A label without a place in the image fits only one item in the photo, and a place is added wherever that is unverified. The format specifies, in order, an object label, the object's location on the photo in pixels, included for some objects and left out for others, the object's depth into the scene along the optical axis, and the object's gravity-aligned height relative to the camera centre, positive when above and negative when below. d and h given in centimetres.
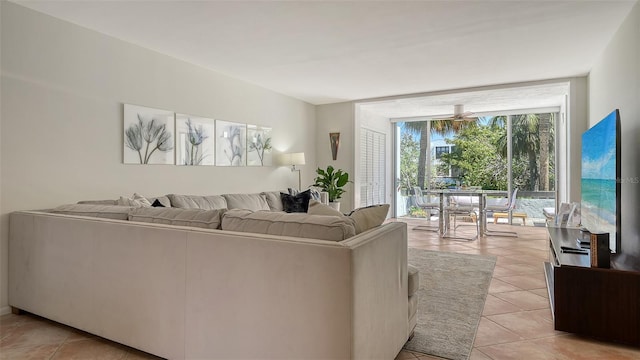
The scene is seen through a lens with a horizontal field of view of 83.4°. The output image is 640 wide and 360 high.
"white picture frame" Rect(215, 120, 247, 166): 479 +51
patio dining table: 609 -44
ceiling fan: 636 +119
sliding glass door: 719 +51
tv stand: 219 -75
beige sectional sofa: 147 -51
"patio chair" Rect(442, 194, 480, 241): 603 -47
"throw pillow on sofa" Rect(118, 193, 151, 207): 296 -19
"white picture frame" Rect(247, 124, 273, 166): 535 +53
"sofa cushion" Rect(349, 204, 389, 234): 183 -19
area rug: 222 -99
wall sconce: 684 +72
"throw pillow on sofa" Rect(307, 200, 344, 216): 192 -16
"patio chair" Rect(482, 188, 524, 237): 624 -47
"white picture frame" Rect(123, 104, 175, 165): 364 +47
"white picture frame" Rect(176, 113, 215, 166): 423 +49
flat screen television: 251 +2
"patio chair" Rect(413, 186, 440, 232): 671 -45
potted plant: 632 -3
